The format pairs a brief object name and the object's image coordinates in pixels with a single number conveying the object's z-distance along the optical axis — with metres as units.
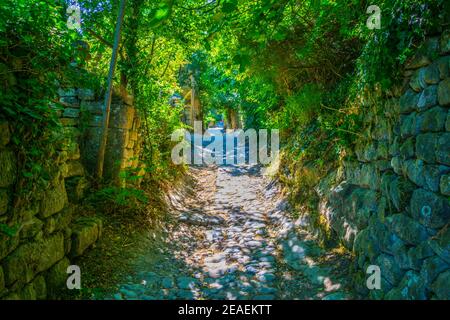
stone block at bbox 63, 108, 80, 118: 5.52
